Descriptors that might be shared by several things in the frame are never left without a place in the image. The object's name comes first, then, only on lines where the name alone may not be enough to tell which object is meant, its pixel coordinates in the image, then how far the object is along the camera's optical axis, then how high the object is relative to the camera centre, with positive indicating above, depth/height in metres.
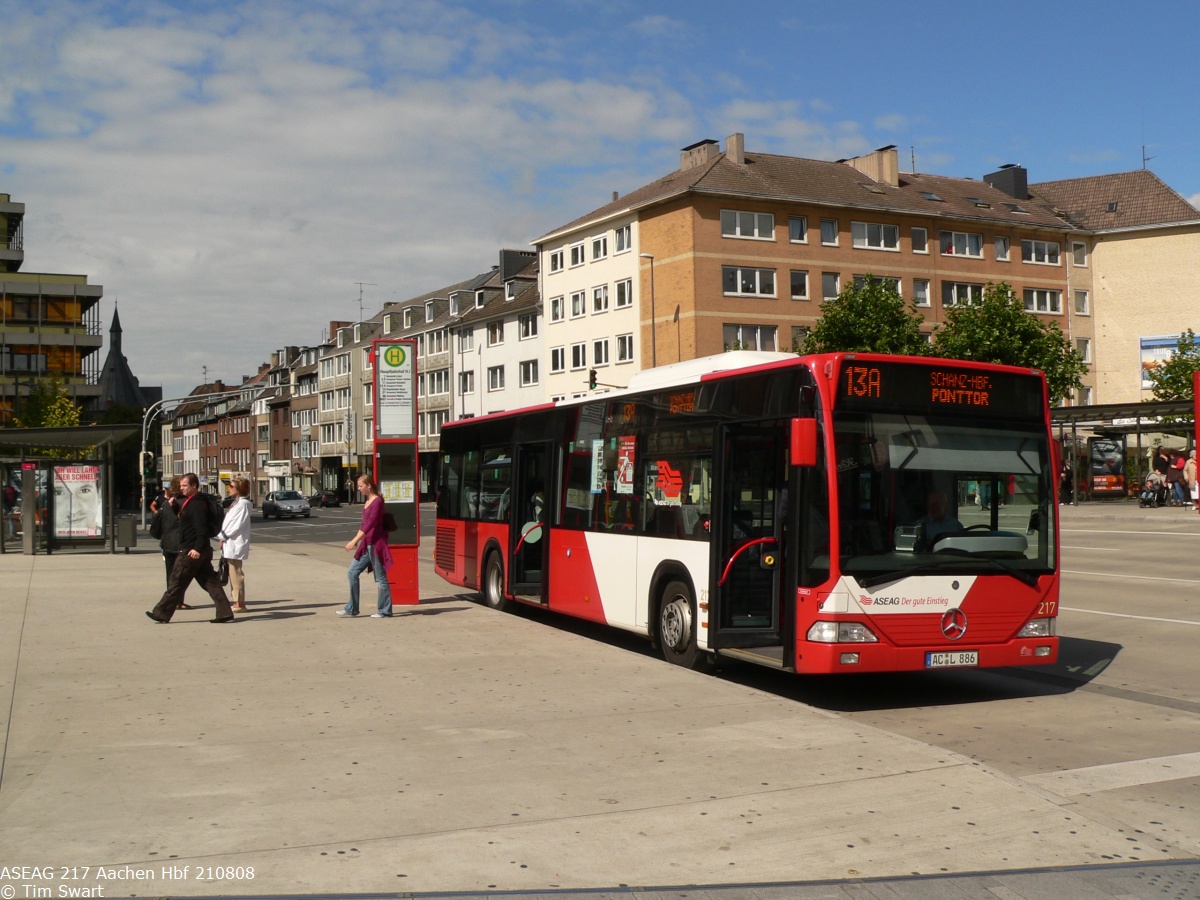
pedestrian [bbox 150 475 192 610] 16.50 -0.57
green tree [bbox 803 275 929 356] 52.75 +6.11
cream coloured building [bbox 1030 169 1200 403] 77.94 +11.21
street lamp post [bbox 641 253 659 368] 62.83 +6.49
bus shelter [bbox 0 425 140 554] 31.67 -0.27
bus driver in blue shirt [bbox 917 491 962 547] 9.67 -0.36
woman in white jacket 15.95 -0.63
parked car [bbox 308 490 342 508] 91.94 -1.12
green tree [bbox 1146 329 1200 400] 60.03 +4.39
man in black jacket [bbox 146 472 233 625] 14.40 -0.88
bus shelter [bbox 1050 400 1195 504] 44.19 +1.12
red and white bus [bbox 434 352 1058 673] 9.49 -0.33
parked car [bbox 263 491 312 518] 69.50 -1.18
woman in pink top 15.30 -0.87
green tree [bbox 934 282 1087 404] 53.50 +5.39
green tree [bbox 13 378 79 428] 58.12 +3.67
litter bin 32.44 -1.14
